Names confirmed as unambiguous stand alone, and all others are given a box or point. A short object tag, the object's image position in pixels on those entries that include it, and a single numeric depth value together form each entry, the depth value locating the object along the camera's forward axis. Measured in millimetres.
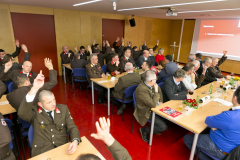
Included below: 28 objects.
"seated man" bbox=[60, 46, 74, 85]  6742
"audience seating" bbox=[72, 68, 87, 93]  5407
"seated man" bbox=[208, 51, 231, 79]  4945
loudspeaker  9414
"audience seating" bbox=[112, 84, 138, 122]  3753
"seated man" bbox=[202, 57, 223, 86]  4791
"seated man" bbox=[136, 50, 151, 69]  6221
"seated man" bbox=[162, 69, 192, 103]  3268
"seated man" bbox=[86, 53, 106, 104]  4836
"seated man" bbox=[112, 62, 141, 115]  3838
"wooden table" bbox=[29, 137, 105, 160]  1706
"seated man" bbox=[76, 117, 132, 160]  1294
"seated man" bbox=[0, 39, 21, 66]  5985
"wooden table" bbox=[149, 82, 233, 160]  2396
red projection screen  9242
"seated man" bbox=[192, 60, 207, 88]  4496
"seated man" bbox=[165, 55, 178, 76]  4389
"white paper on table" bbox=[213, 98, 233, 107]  3135
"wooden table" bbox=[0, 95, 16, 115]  2729
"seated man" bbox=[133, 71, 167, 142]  2939
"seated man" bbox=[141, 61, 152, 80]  4707
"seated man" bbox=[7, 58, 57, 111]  2627
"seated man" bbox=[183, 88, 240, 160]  2049
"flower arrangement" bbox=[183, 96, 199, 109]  2852
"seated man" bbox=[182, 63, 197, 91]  3961
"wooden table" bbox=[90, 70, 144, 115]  4136
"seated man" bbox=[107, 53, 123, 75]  5562
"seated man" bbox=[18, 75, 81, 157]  1940
